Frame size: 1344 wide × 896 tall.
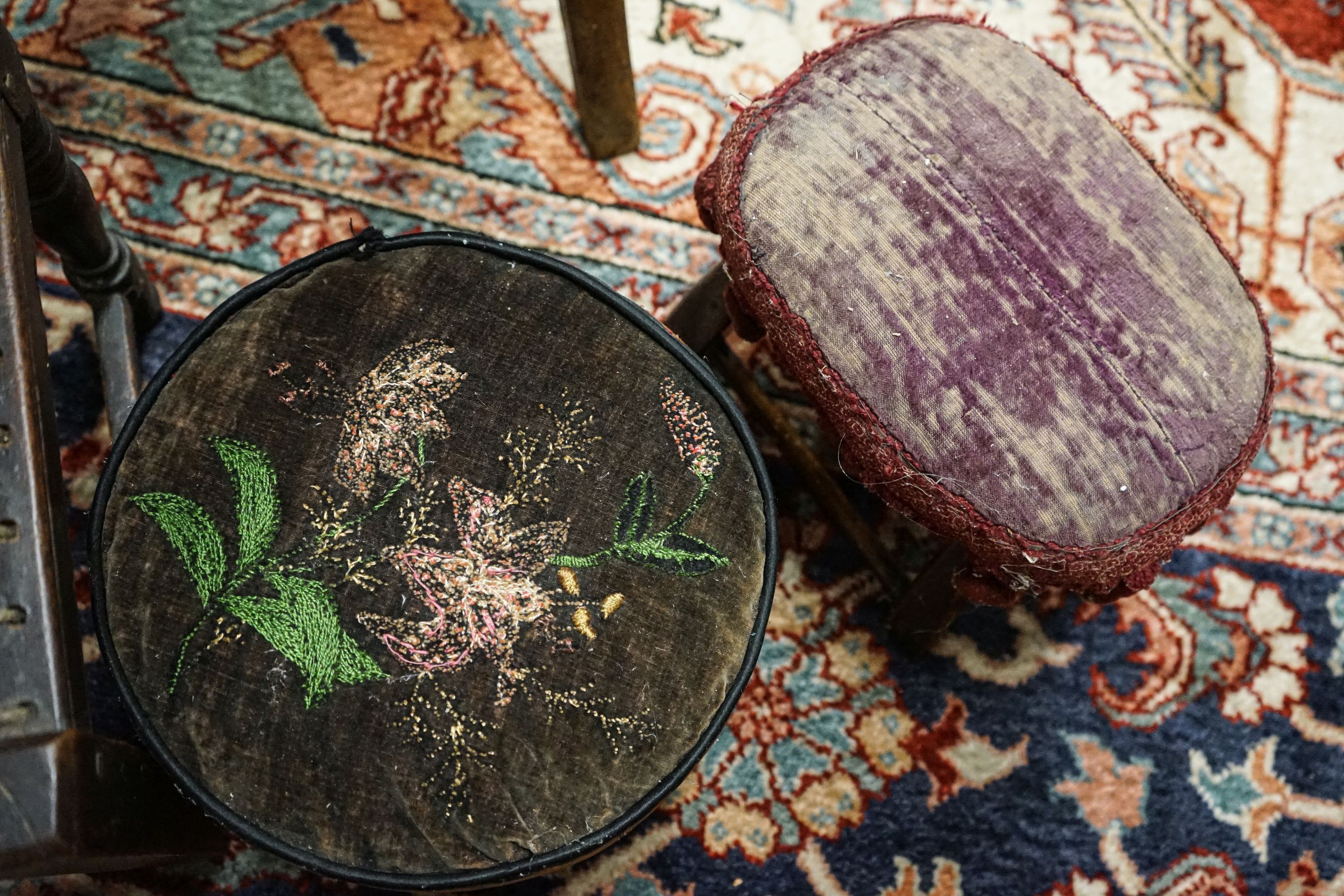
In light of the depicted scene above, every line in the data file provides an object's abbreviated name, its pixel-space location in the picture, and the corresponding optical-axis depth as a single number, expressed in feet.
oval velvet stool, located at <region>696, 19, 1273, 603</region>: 2.87
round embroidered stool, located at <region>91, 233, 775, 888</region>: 2.53
